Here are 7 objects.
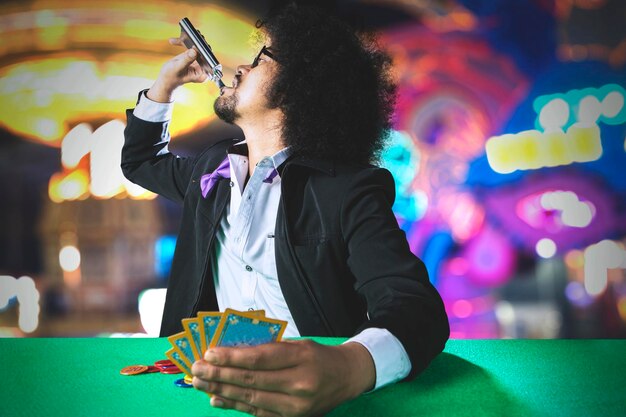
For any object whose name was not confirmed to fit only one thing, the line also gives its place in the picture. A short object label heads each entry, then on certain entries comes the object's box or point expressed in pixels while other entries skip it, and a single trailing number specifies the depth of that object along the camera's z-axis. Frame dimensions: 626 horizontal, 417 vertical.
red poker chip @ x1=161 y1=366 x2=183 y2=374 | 0.92
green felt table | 0.79
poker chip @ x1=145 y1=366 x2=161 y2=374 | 0.94
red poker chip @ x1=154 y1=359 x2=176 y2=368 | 0.95
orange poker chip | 0.93
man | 1.08
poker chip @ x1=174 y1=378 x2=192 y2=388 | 0.85
